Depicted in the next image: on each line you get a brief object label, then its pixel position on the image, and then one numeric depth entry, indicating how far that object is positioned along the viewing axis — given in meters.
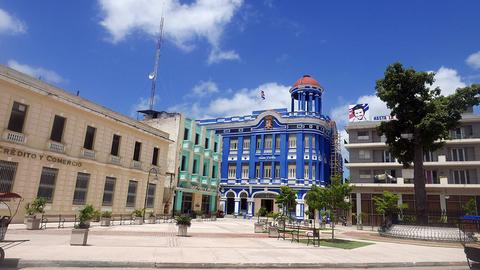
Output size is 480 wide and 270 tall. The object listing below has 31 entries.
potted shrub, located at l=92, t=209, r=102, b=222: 26.48
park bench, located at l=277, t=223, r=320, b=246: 19.17
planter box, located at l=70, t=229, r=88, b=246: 13.46
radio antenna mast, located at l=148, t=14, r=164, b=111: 48.47
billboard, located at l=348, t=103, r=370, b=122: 52.66
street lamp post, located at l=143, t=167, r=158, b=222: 34.06
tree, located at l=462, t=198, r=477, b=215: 38.56
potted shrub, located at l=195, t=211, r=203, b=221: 40.70
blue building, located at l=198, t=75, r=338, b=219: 52.78
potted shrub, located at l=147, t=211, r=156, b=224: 30.36
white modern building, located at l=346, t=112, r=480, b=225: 44.91
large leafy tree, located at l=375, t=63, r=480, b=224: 28.55
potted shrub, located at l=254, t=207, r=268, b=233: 26.44
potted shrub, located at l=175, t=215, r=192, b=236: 19.50
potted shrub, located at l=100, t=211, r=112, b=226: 24.23
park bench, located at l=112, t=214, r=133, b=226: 27.89
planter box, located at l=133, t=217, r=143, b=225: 28.36
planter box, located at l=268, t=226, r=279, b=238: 23.12
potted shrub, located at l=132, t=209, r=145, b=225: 29.28
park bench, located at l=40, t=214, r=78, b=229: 21.66
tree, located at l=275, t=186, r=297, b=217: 29.52
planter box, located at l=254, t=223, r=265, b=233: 26.44
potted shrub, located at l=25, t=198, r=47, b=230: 19.22
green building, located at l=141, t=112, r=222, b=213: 42.12
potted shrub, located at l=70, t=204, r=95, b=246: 13.45
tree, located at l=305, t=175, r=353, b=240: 22.30
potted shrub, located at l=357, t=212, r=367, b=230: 44.56
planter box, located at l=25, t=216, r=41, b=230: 19.20
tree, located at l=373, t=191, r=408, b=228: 37.91
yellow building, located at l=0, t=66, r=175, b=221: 22.14
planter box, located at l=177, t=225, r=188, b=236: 19.68
